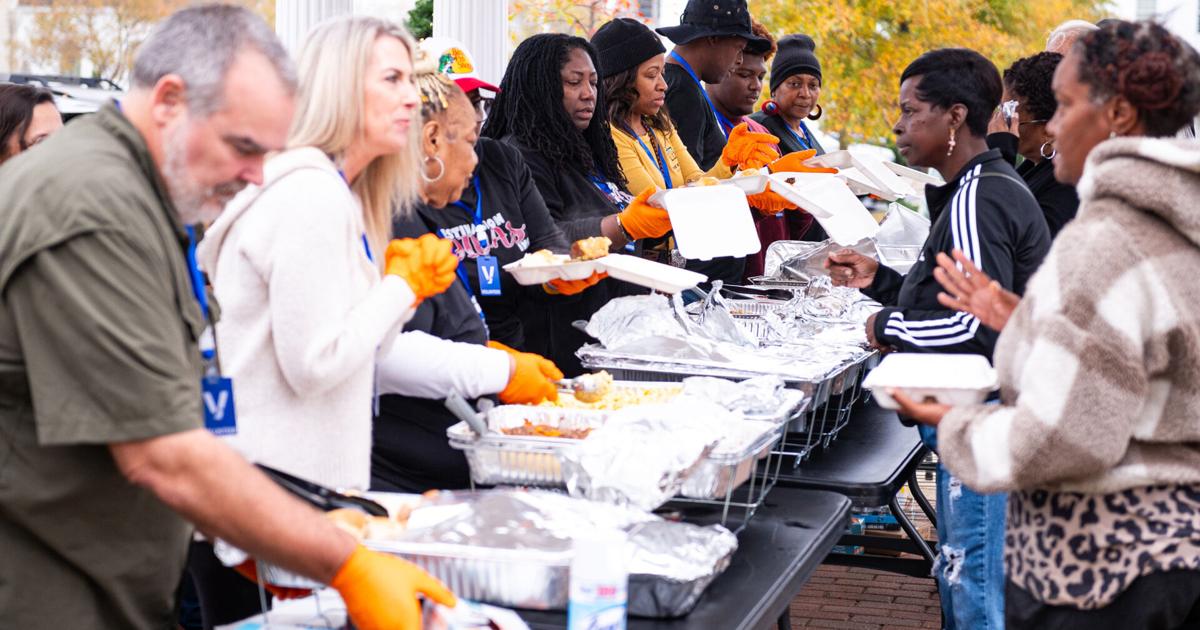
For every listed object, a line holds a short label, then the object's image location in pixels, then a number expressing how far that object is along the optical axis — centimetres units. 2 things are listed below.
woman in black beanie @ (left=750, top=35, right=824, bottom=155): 565
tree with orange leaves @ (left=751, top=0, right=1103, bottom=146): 1391
